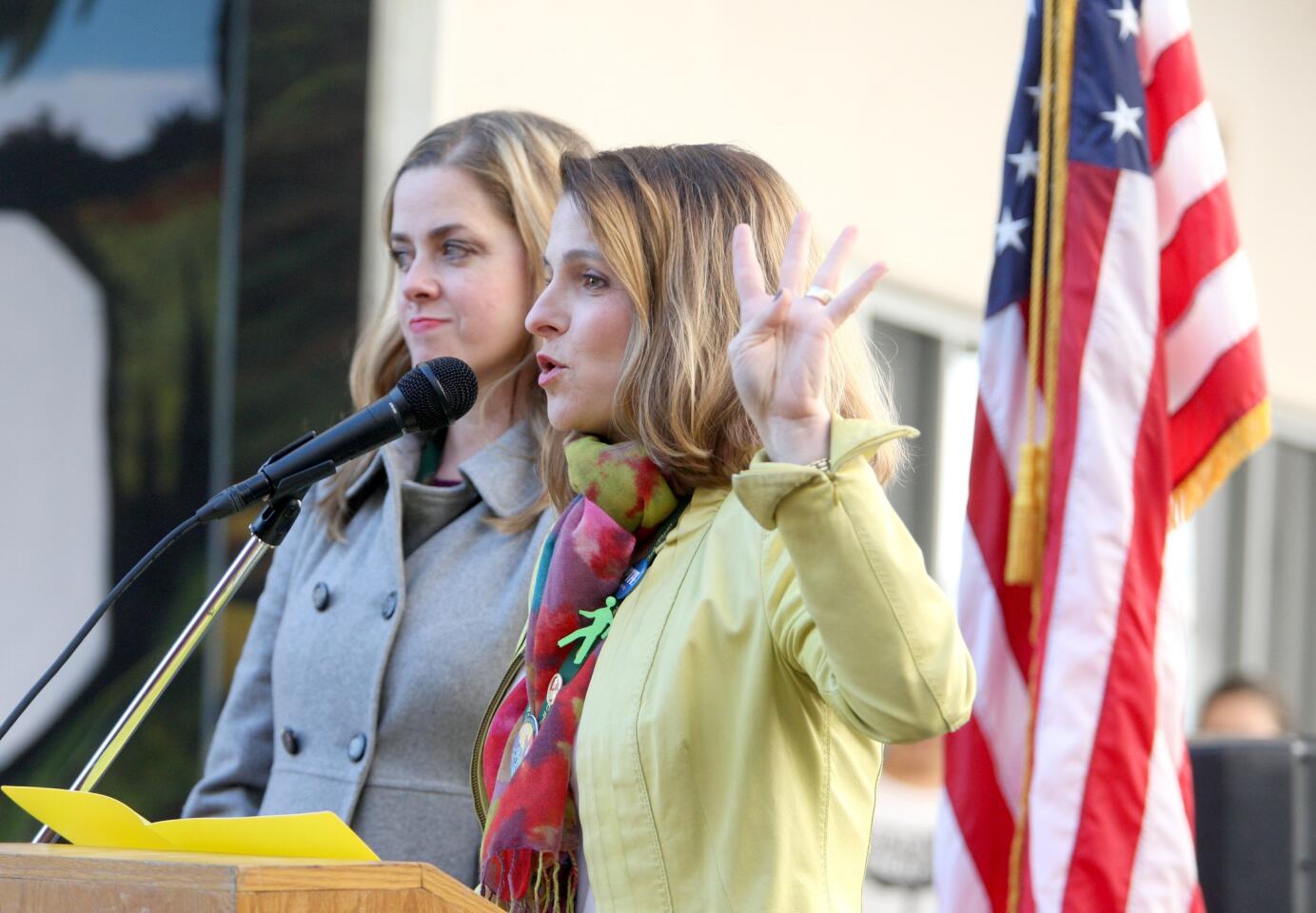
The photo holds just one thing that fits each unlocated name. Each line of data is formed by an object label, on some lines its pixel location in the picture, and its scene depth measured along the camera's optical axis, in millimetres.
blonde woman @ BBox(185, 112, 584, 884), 5931
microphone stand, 5550
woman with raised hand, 5416
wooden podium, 5270
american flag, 6266
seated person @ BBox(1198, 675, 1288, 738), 10087
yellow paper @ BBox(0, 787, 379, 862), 5361
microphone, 5555
